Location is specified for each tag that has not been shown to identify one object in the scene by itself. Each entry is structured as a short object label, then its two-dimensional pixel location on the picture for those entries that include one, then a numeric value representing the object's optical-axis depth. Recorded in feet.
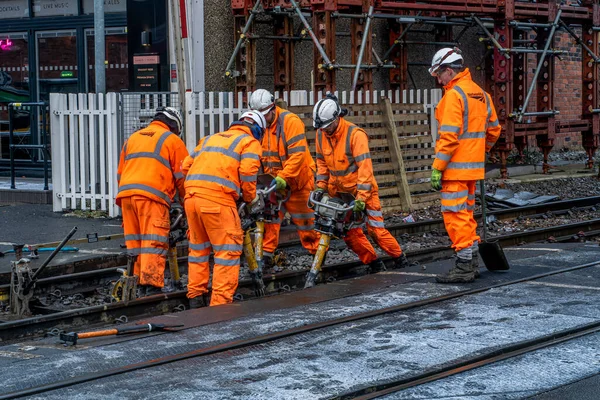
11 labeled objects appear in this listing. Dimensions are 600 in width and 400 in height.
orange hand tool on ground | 25.05
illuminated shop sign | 70.49
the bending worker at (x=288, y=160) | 36.60
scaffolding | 61.89
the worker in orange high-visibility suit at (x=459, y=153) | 31.48
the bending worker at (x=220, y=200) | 30.12
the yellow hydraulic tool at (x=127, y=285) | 31.71
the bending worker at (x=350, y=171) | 34.53
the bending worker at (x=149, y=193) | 32.63
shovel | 33.45
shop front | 67.46
